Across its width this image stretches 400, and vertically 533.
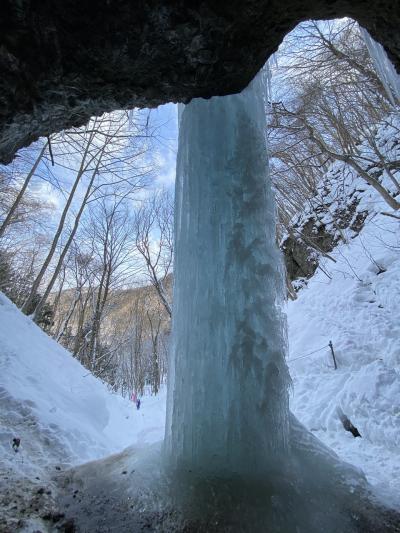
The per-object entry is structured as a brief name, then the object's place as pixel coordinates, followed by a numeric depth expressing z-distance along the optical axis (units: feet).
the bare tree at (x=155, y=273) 44.68
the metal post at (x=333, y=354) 19.80
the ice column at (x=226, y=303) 7.02
